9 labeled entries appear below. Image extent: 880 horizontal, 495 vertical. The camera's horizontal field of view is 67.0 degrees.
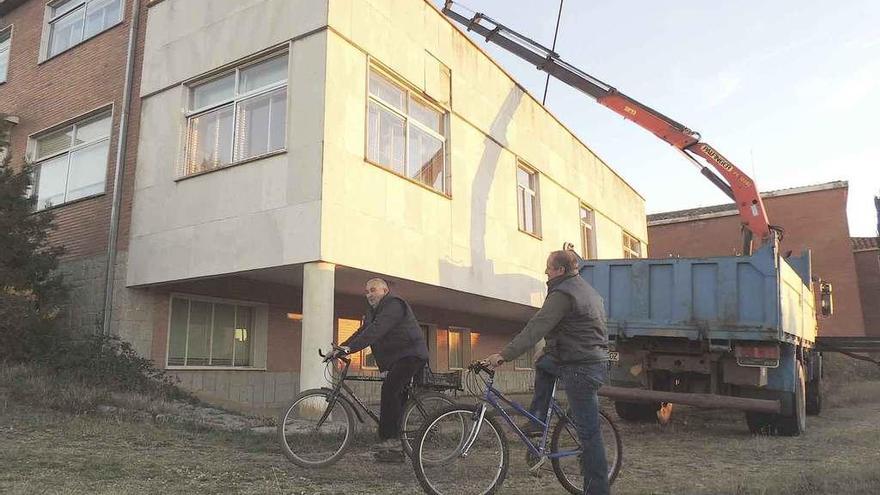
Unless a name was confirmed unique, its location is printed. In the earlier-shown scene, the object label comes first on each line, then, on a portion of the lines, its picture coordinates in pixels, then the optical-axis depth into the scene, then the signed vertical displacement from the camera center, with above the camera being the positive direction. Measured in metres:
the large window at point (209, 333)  10.87 +0.40
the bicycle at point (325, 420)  5.59 -0.52
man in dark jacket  5.78 +0.09
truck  8.05 +0.34
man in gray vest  4.50 +0.10
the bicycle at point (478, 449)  4.59 -0.62
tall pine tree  9.60 +1.18
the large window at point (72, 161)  12.06 +3.66
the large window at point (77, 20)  12.79 +6.66
